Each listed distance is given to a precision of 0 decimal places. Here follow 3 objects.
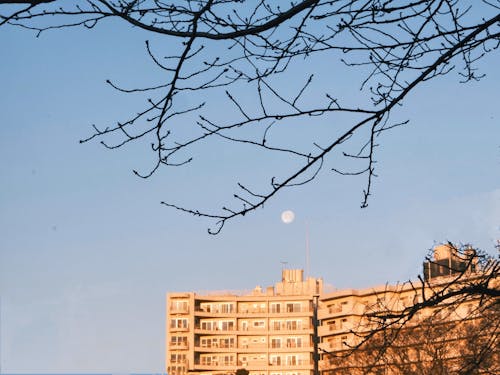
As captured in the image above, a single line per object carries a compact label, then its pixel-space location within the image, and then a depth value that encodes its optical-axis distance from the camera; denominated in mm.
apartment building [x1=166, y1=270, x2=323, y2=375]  176230
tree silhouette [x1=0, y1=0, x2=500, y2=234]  8412
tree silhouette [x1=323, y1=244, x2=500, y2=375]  9862
